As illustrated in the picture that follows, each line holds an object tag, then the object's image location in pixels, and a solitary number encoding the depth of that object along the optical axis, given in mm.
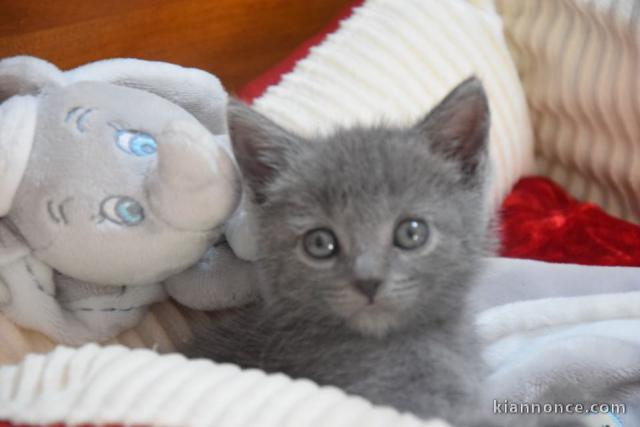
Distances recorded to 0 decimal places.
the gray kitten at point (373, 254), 506
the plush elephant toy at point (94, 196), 521
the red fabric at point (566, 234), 655
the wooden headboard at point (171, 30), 615
